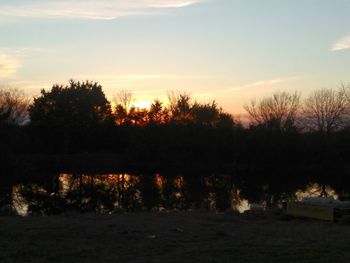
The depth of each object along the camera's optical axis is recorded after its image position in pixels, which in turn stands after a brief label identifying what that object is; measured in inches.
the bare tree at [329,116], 2452.0
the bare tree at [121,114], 2119.8
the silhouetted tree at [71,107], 1911.9
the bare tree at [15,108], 2178.8
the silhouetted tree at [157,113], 2084.8
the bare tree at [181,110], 2086.2
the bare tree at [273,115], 2337.2
